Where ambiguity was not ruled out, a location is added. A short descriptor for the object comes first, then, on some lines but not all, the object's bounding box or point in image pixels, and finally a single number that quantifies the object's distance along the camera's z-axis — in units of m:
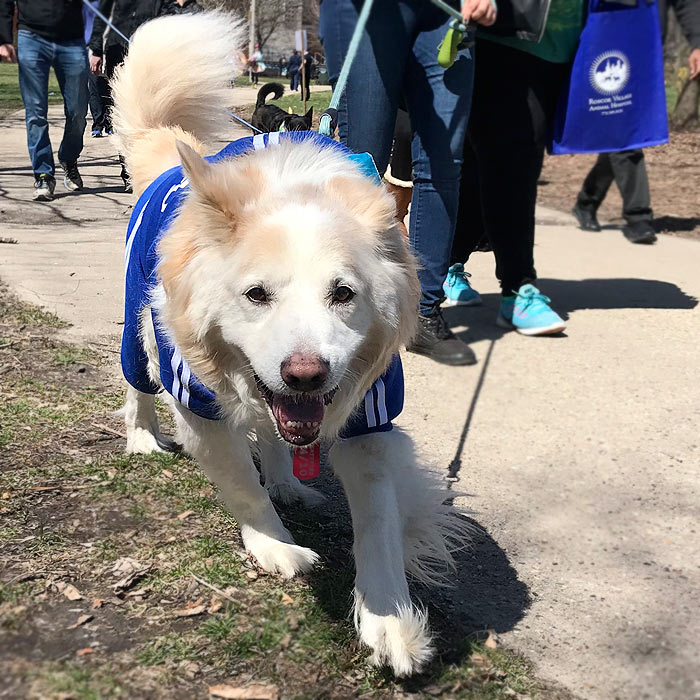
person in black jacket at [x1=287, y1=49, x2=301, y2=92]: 30.02
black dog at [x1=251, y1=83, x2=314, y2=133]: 9.37
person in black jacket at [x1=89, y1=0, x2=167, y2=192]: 8.55
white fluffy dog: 2.04
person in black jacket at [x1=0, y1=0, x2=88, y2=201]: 7.67
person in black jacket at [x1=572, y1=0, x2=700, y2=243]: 7.53
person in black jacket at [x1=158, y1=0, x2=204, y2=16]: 8.38
